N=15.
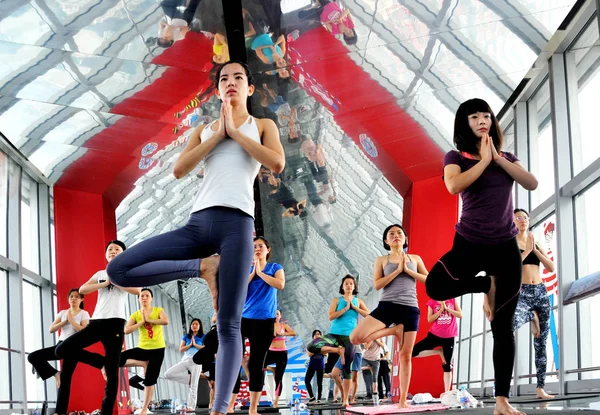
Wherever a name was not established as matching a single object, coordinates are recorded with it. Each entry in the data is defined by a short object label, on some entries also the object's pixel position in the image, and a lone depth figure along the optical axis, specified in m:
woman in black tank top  7.66
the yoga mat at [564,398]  6.50
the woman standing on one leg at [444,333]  9.72
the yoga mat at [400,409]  5.90
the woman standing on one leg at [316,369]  13.63
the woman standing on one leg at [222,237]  3.24
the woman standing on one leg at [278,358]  10.46
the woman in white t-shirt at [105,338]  6.34
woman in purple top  3.57
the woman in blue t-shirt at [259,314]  6.40
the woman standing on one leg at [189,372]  12.00
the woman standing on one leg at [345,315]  9.23
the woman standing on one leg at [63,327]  8.16
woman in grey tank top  6.38
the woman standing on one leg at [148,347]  8.64
